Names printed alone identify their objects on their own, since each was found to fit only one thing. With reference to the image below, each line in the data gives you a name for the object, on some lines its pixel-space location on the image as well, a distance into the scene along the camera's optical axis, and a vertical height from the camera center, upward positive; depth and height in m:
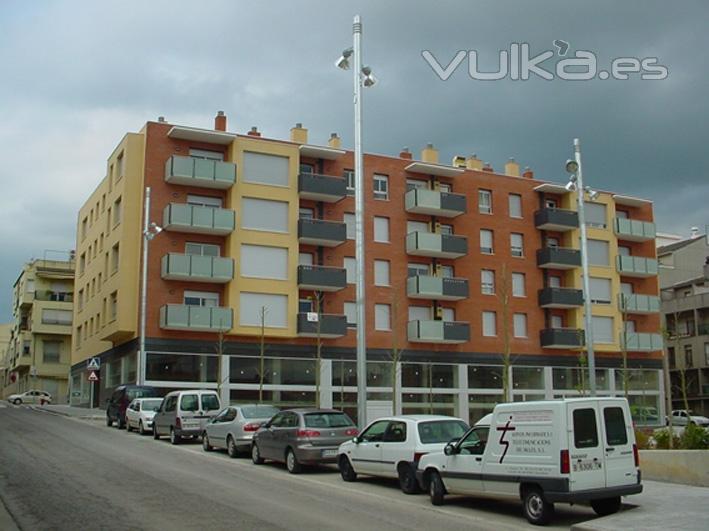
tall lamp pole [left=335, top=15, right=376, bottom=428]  22.72 +5.54
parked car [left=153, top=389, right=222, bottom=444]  26.28 -0.77
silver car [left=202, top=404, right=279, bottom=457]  22.17 -1.00
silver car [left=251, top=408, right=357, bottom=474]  18.75 -1.09
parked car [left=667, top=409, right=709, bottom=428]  49.01 -2.15
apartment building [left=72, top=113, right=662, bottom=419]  42.78 +6.28
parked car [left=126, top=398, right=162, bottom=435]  30.17 -0.87
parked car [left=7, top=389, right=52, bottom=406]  68.25 -0.64
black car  33.09 -0.38
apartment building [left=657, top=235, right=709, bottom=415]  68.69 +6.35
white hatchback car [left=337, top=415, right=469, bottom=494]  15.75 -1.07
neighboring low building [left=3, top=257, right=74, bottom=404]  80.50 +5.89
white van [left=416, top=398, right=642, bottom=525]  12.12 -1.03
